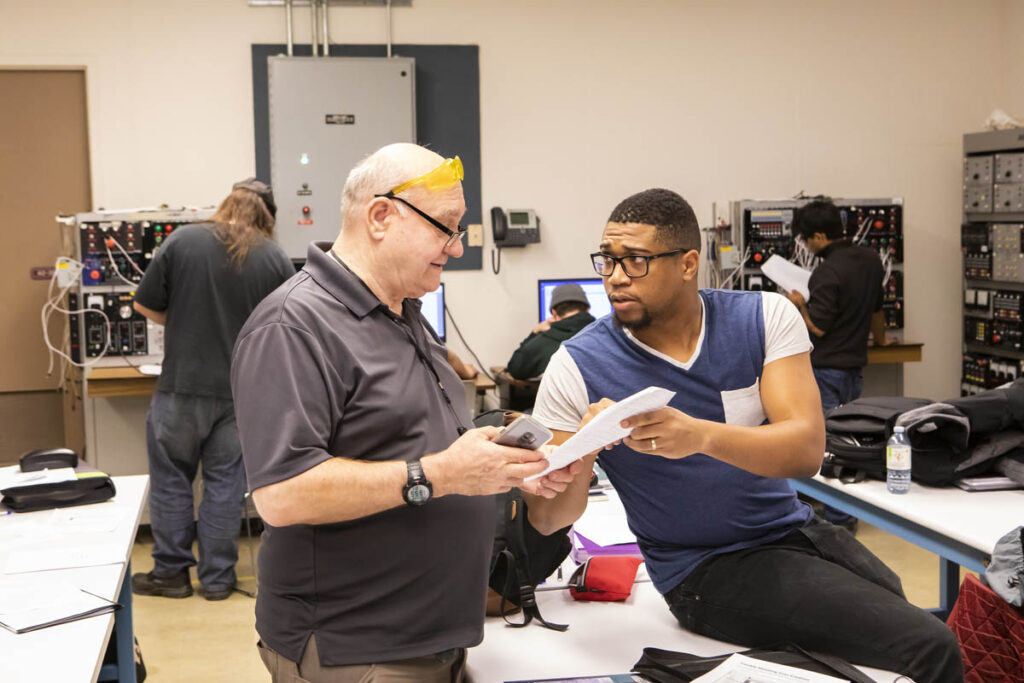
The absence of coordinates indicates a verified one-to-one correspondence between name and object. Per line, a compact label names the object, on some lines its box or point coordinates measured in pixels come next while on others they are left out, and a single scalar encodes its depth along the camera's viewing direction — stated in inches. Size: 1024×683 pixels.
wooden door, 238.1
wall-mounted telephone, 249.1
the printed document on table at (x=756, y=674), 72.6
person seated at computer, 209.3
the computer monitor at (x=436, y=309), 241.9
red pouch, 95.6
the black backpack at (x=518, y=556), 89.7
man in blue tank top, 81.7
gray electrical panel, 235.6
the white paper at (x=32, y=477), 119.6
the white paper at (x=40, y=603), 82.2
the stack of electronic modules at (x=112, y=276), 213.5
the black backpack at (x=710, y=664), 74.2
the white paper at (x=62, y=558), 96.3
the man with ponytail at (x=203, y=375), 179.6
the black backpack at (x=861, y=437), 119.4
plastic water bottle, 113.4
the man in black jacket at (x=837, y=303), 217.2
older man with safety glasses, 65.0
